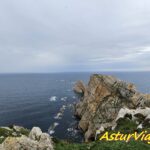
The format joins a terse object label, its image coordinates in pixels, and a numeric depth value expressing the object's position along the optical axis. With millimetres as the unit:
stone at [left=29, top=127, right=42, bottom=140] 18859
